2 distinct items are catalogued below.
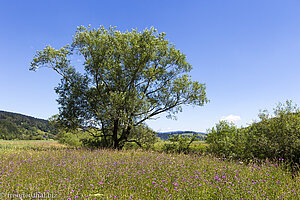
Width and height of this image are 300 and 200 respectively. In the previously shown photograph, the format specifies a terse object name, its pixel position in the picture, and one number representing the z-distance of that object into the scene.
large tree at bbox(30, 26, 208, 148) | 16.19
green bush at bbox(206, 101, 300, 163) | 11.06
